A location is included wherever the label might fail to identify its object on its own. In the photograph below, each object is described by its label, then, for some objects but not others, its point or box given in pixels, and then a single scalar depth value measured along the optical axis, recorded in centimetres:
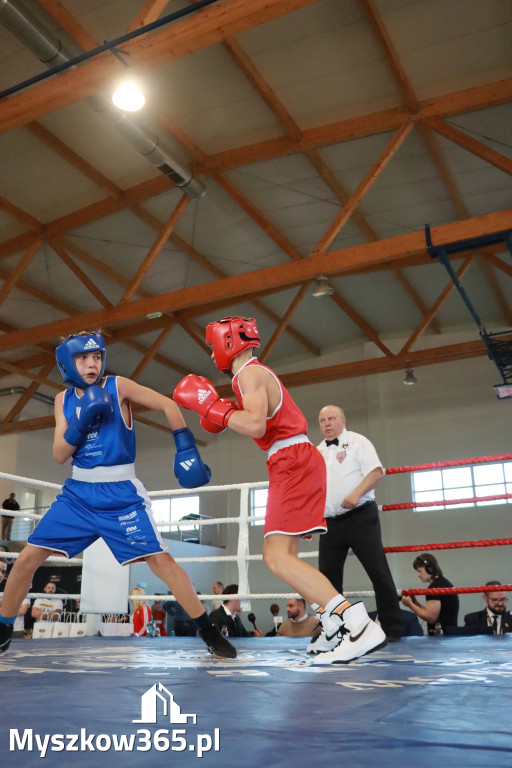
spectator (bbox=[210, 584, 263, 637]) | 488
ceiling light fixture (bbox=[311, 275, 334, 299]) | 857
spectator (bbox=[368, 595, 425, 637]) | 405
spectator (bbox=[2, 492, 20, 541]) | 1184
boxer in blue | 228
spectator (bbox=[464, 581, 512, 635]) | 383
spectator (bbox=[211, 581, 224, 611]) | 740
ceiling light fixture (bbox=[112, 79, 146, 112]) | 497
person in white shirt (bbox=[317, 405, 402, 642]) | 318
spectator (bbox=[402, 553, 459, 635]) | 397
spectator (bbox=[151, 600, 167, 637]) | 718
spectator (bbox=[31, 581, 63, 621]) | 540
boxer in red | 190
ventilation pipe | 497
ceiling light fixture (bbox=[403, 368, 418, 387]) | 1148
